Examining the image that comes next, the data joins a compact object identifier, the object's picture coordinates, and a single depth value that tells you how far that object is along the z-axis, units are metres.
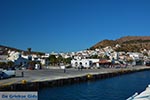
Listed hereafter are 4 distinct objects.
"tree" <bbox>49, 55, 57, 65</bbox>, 72.98
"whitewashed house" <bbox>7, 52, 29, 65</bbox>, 57.02
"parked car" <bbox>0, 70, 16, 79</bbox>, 27.24
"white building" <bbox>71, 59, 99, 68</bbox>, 62.95
